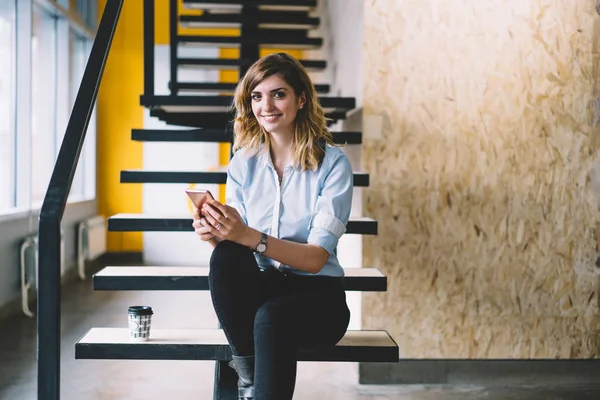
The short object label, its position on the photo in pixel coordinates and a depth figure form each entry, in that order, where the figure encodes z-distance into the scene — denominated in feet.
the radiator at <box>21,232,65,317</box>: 13.53
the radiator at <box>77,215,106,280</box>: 17.69
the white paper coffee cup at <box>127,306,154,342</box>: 6.40
